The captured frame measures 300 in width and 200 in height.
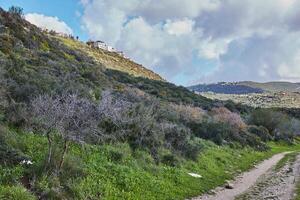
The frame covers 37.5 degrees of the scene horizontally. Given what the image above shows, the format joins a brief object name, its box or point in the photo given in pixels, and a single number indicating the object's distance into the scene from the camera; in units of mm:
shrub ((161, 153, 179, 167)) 21203
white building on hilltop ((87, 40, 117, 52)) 142875
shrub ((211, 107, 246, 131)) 48288
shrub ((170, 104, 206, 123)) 39409
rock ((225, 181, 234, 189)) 19711
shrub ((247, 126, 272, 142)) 52688
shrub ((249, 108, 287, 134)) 62031
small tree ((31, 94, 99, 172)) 14500
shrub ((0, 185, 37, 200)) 11252
